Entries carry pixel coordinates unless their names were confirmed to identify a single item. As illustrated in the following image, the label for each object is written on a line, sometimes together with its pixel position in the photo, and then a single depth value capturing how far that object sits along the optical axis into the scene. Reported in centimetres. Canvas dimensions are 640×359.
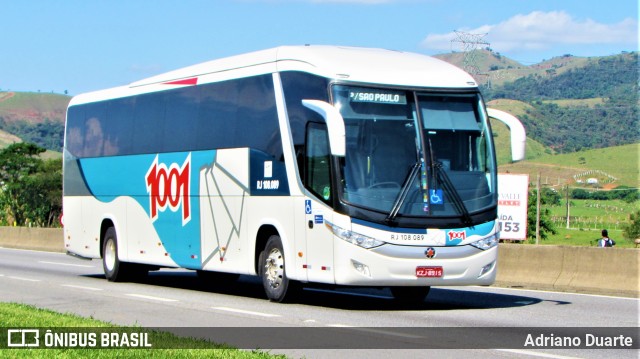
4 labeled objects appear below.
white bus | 1580
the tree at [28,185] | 8719
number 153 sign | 2834
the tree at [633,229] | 10881
